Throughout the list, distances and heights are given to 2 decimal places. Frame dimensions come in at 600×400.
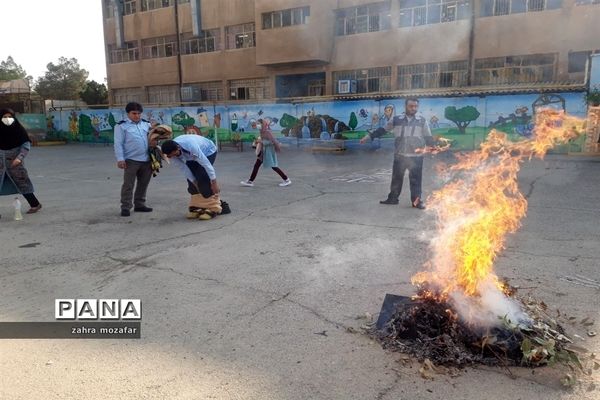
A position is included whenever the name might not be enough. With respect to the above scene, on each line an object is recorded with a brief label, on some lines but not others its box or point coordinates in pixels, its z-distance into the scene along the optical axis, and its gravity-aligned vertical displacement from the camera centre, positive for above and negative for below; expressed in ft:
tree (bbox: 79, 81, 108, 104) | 118.52 +6.52
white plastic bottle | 21.17 -4.22
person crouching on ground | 19.56 -2.31
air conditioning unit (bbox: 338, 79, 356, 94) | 75.92 +5.00
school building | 60.75 +11.49
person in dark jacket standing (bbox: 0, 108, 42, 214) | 21.18 -1.60
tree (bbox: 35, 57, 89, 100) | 156.15 +12.59
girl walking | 28.60 -2.08
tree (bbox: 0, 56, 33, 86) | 188.44 +22.42
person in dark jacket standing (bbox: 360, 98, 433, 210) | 21.62 -1.32
